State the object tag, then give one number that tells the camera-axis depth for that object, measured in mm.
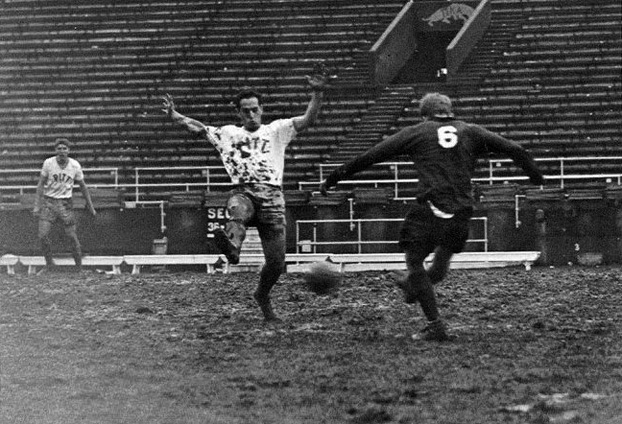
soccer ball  14812
